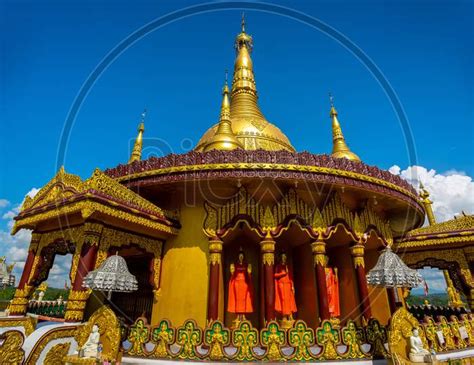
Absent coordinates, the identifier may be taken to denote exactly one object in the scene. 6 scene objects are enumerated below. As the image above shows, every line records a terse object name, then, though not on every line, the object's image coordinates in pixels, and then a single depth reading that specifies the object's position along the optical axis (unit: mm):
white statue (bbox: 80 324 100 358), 6020
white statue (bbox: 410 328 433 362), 6375
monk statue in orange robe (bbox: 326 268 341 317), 11031
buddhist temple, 6949
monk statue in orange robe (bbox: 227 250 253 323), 9766
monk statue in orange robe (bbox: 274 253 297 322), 10109
